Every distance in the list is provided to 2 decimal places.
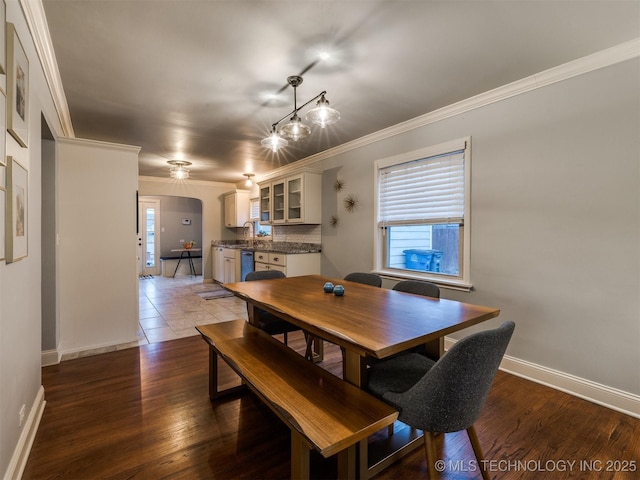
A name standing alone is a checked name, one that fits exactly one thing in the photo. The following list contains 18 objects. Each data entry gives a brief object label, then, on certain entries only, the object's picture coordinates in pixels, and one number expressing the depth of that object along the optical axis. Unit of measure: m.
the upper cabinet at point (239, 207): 6.84
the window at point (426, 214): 2.99
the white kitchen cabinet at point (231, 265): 6.04
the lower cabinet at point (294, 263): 4.54
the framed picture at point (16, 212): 1.36
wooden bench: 1.14
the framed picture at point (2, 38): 1.27
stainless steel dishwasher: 5.64
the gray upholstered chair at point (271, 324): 2.58
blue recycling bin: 3.27
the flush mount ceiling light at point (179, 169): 5.11
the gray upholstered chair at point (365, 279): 2.86
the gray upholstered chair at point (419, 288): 2.31
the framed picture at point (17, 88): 1.36
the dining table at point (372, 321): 1.35
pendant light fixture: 2.10
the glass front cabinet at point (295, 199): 4.59
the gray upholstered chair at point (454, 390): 1.19
